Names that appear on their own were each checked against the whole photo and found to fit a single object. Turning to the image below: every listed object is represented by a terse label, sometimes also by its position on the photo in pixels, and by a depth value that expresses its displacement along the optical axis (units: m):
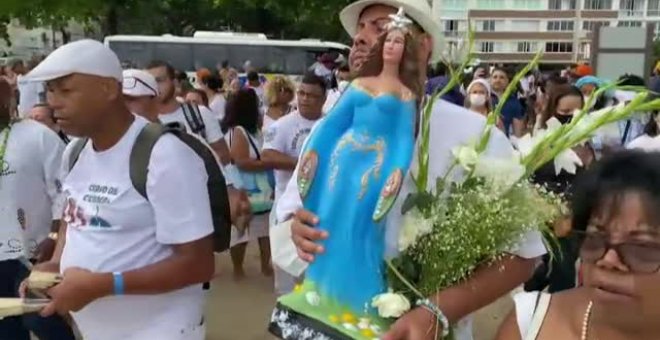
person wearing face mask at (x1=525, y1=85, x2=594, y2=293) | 4.05
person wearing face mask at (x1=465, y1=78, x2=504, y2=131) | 7.20
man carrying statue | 2.18
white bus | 22.33
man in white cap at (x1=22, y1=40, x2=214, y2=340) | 2.90
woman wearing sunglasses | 1.68
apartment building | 98.12
